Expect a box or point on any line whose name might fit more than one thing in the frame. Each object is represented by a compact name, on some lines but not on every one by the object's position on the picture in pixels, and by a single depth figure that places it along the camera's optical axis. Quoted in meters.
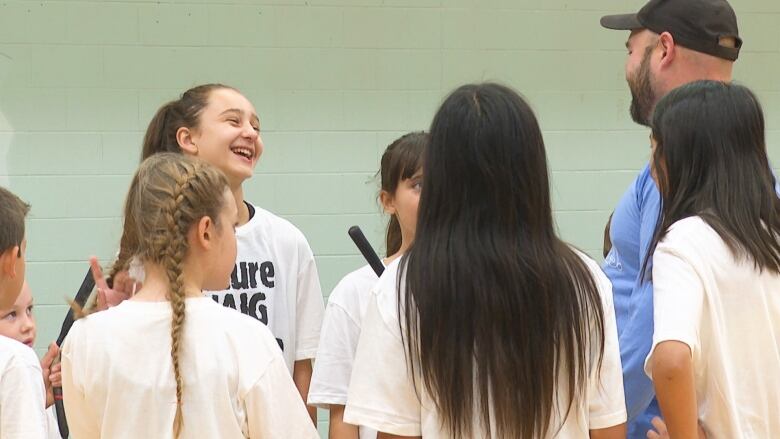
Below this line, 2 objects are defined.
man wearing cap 5.42
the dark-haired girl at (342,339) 5.32
